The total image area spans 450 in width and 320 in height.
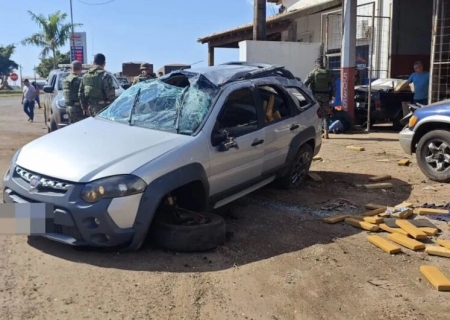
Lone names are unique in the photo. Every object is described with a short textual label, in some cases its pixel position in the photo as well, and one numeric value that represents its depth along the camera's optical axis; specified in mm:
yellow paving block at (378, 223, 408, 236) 5209
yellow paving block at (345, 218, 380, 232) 5340
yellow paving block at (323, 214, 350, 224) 5609
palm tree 37406
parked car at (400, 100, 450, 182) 7203
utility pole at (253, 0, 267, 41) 12622
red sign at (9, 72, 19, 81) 61238
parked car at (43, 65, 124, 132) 11438
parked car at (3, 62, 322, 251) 4199
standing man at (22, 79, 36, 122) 18047
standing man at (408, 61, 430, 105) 11711
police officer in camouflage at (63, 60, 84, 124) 9609
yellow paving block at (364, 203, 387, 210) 6135
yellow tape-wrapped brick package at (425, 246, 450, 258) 4656
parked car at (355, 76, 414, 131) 13125
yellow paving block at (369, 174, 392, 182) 7642
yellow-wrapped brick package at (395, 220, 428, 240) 5048
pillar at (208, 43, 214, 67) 22938
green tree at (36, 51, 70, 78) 53819
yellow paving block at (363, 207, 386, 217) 5898
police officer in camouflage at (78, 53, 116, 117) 9008
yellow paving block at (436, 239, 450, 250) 4843
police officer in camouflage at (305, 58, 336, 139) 12125
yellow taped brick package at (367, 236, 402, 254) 4738
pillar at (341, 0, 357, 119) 13281
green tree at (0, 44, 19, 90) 80562
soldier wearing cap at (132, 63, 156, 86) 11586
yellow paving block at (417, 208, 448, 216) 5906
